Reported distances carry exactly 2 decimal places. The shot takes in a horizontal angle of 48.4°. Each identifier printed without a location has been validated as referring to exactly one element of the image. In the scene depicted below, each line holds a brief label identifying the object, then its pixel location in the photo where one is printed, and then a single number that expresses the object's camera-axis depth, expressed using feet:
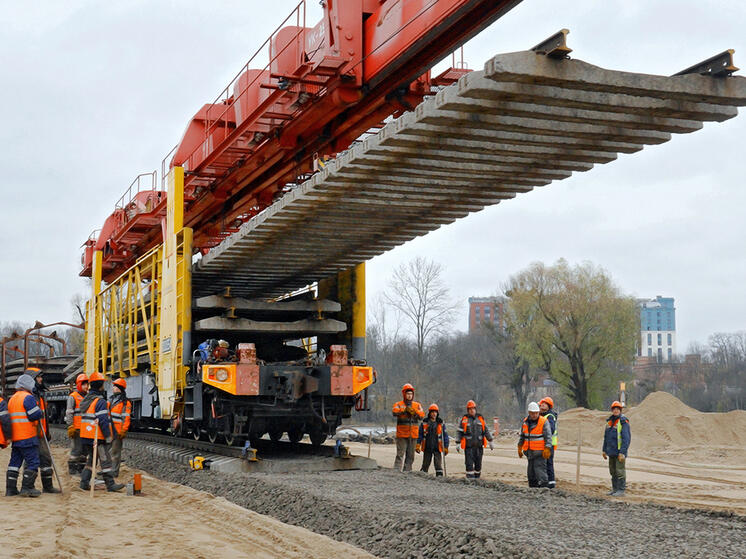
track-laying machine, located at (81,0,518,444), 35.70
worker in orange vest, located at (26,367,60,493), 35.94
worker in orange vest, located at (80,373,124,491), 35.81
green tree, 137.39
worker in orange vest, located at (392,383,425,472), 44.32
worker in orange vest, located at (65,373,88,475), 40.53
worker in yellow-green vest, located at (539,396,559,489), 40.32
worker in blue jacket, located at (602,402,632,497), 40.81
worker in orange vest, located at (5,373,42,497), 34.37
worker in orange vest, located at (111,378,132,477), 37.32
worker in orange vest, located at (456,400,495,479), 45.16
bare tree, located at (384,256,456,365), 172.24
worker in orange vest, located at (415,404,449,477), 45.96
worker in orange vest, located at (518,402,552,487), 39.09
